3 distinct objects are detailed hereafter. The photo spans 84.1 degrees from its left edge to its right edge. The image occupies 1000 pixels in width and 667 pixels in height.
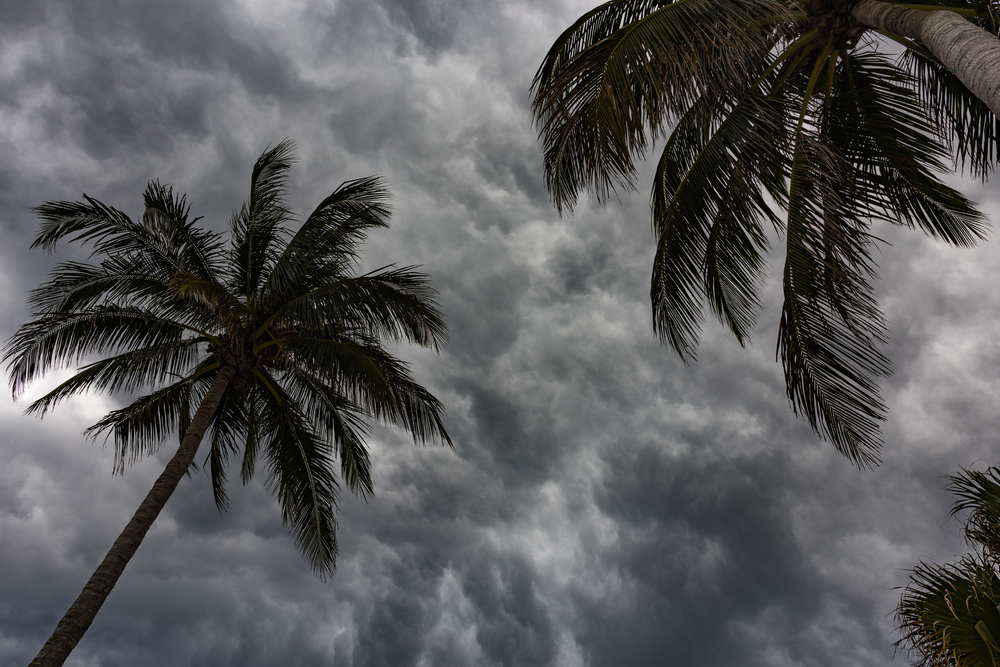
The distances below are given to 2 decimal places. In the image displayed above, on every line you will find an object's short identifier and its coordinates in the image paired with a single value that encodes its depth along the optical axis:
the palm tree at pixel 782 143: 4.64
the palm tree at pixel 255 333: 8.93
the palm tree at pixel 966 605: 4.53
